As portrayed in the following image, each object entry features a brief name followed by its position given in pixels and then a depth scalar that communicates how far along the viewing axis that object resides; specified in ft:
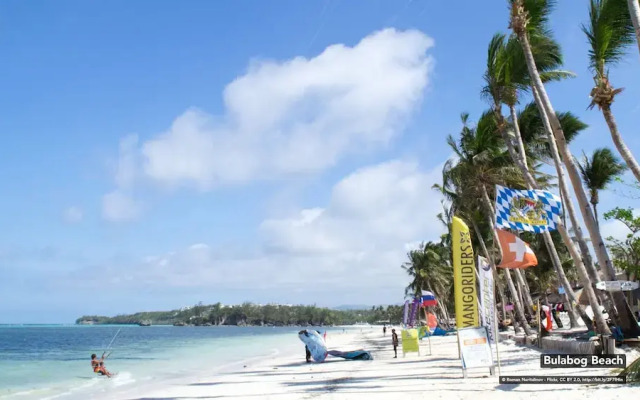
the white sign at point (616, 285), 42.11
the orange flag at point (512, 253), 43.78
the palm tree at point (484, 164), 82.12
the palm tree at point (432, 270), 199.62
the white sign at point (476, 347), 40.27
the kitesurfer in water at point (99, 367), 87.25
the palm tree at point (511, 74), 59.31
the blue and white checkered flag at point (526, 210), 45.37
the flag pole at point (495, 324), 40.60
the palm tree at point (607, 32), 43.96
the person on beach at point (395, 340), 85.12
